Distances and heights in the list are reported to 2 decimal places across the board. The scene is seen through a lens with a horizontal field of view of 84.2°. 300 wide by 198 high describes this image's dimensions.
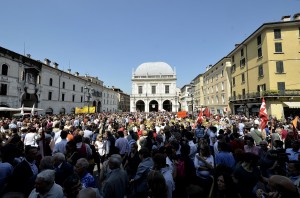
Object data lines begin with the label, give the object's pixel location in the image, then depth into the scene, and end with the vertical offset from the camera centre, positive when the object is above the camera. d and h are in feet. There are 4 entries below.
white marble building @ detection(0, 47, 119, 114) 74.00 +12.90
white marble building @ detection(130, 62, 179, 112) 202.80 +18.86
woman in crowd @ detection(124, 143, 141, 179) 14.21 -4.83
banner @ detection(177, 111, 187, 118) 79.44 -3.23
